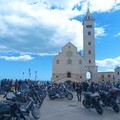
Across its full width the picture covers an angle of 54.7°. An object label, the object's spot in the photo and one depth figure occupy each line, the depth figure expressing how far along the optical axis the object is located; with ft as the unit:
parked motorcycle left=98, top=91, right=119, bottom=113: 21.94
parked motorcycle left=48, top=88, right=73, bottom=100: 34.07
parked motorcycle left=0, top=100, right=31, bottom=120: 13.71
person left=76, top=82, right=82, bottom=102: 33.00
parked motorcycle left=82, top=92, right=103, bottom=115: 20.89
